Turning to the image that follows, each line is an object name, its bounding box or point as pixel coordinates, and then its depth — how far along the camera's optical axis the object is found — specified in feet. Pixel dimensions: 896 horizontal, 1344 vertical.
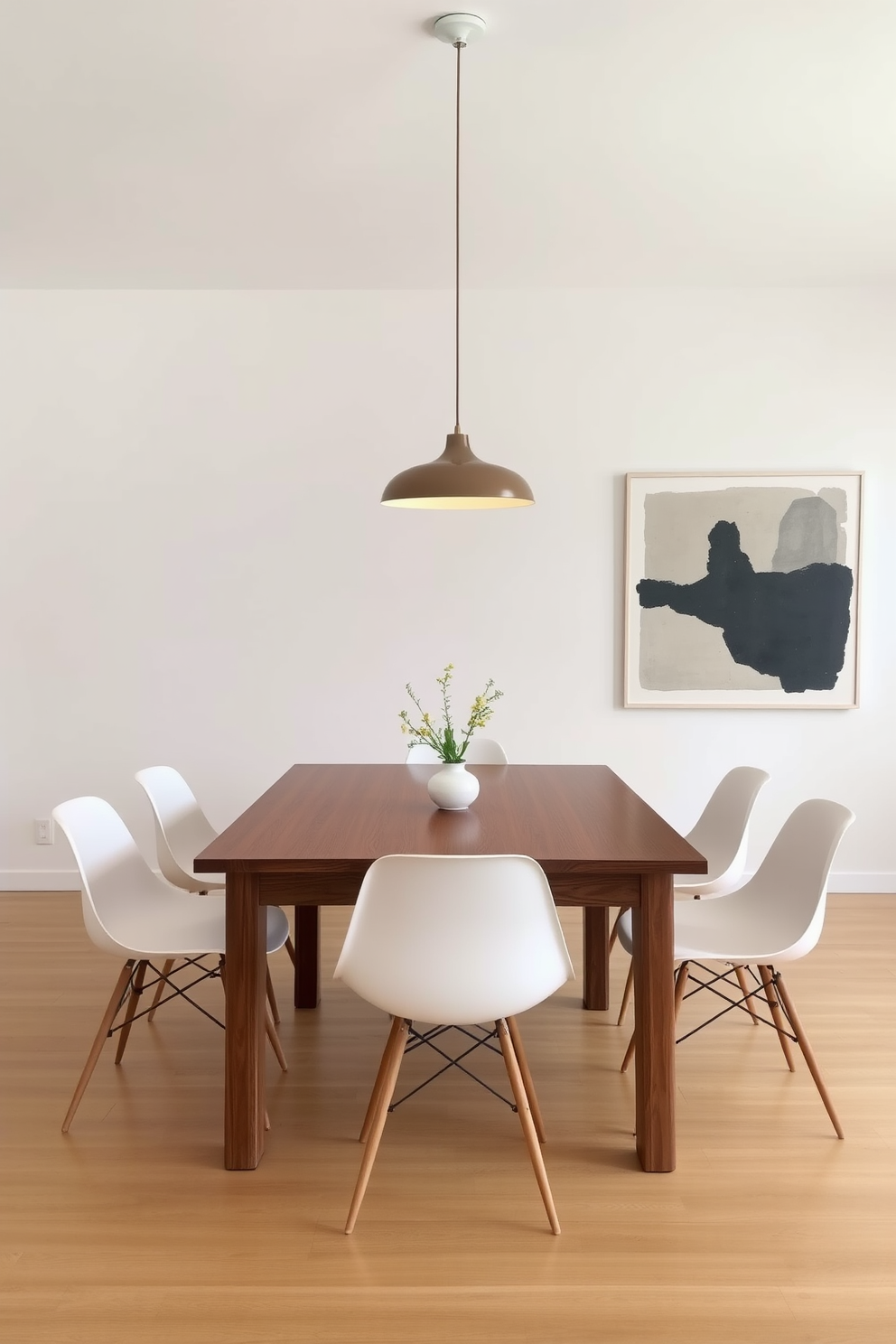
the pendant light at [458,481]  10.11
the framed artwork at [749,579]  17.44
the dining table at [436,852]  8.49
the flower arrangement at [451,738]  11.10
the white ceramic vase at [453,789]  10.57
